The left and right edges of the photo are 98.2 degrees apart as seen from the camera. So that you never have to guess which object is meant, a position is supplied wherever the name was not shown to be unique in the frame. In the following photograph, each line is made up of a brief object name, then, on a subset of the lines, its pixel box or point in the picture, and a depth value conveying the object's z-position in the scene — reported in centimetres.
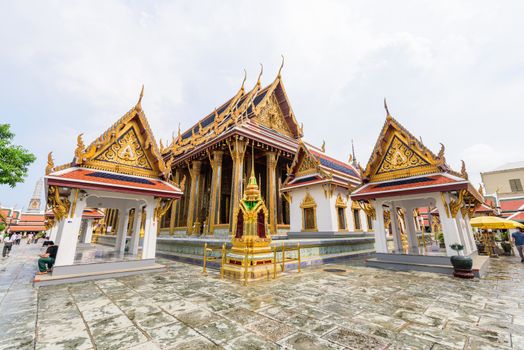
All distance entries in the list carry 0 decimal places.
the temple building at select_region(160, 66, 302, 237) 1395
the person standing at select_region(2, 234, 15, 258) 1321
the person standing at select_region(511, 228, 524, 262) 979
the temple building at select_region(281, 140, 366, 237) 1237
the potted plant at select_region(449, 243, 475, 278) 640
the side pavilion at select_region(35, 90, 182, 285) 636
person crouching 641
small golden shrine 671
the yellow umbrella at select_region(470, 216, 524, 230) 1062
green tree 1588
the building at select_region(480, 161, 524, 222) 3447
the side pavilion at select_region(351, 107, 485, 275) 742
